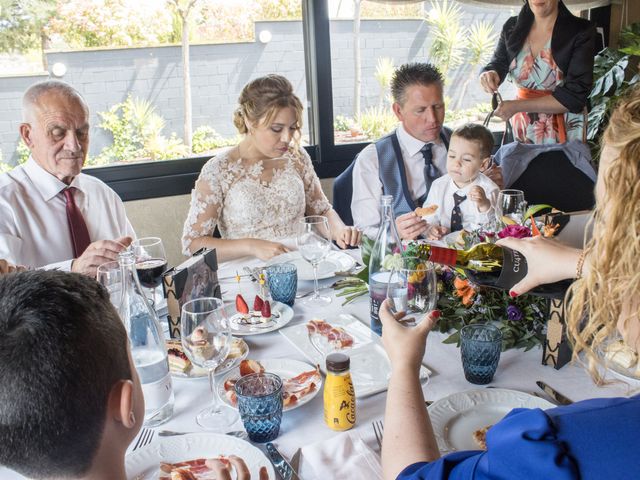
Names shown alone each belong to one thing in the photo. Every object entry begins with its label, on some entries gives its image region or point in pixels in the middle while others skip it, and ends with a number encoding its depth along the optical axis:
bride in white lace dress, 2.52
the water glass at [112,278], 1.44
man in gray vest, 2.73
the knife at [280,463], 0.92
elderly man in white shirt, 2.09
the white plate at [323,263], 1.83
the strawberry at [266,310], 1.50
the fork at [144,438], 1.04
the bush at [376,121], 3.94
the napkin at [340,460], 0.92
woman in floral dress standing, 3.13
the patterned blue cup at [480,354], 1.17
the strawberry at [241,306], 1.53
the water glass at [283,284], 1.61
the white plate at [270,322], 1.45
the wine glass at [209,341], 1.09
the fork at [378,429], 1.02
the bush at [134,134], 3.33
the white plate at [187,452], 0.95
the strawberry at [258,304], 1.51
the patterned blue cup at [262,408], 1.00
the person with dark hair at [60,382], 0.74
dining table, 1.05
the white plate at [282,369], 1.20
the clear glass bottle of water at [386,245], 1.53
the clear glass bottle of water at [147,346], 1.11
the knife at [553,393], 1.10
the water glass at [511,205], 1.79
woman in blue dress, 0.59
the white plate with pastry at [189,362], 1.27
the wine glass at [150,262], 1.47
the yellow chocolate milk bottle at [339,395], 1.02
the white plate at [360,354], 1.19
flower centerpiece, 1.33
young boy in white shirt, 2.51
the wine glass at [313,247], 1.68
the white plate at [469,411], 1.02
